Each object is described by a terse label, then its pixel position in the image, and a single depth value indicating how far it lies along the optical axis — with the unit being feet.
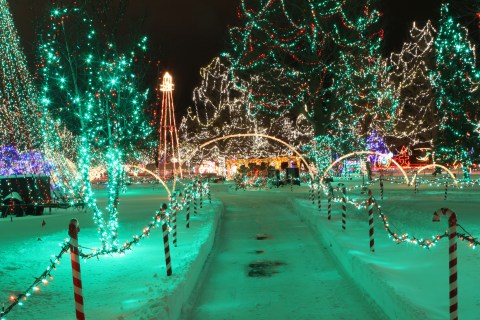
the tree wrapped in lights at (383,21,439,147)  139.85
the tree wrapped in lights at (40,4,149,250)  39.17
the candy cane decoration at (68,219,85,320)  18.28
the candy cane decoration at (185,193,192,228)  55.83
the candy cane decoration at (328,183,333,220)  56.41
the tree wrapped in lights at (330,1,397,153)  105.50
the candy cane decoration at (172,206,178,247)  40.35
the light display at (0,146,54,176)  77.01
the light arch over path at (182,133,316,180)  109.07
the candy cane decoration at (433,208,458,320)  18.61
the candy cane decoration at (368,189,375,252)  35.22
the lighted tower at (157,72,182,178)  114.73
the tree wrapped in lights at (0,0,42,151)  61.31
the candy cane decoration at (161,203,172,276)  28.55
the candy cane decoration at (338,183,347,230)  47.57
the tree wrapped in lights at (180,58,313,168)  152.25
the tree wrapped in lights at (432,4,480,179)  70.08
